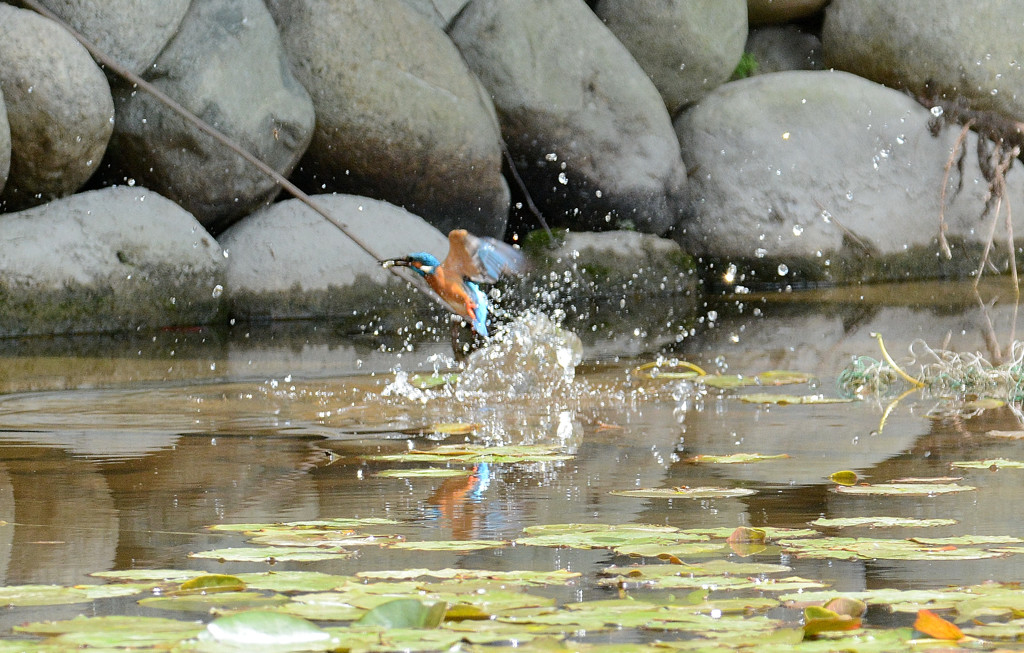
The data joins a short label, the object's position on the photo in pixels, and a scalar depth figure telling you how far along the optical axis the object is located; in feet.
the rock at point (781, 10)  75.10
